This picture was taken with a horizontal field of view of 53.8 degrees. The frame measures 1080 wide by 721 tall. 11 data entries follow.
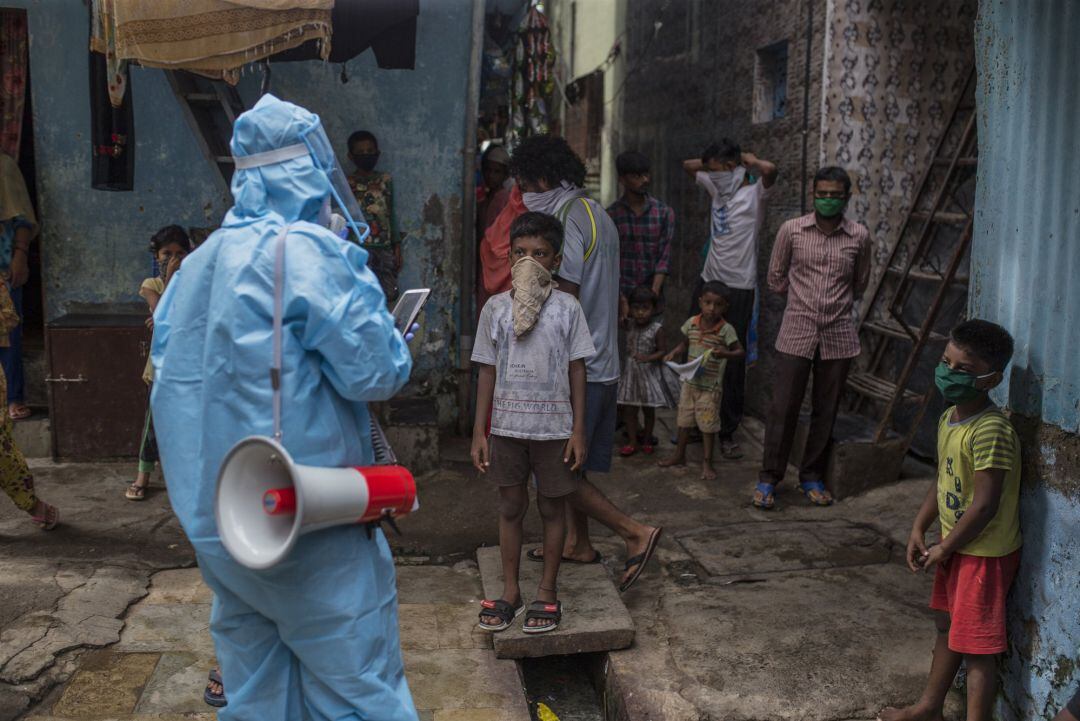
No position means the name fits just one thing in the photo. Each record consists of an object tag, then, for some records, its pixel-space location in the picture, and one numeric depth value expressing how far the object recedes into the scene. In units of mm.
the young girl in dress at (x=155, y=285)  5480
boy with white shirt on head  6840
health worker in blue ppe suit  2572
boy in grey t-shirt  3984
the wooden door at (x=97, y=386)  6312
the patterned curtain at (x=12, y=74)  6988
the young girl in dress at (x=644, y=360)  6812
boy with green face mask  3271
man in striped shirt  5730
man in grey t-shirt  4469
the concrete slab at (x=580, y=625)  4043
